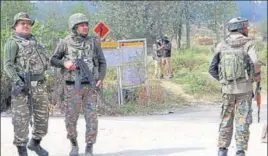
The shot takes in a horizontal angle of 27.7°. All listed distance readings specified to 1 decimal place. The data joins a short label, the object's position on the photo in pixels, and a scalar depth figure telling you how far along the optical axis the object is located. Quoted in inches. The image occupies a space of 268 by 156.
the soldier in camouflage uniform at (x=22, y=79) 247.3
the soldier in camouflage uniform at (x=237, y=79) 240.7
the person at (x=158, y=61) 745.0
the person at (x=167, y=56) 750.5
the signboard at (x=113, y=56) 512.4
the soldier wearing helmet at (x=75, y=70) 260.2
